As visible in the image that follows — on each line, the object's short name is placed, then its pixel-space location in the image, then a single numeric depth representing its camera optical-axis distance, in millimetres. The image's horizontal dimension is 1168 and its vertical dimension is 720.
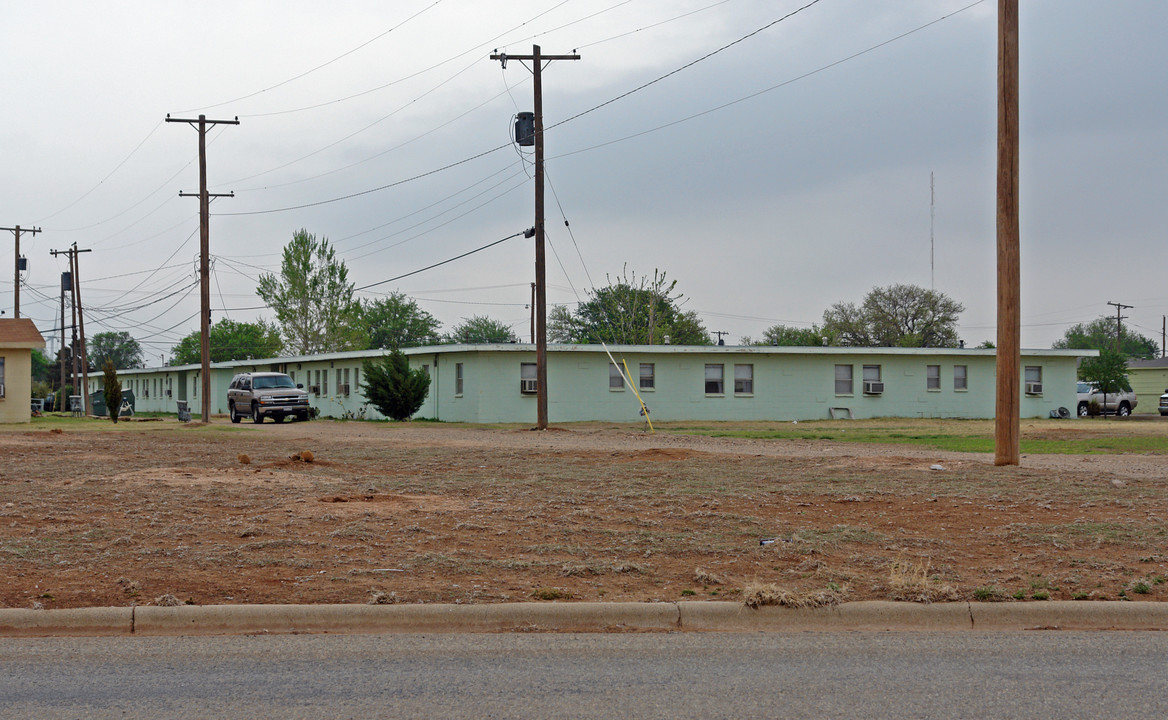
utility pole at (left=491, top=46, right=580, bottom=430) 32719
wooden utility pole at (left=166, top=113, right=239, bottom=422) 38406
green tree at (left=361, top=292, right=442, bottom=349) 106562
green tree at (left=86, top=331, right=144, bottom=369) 147125
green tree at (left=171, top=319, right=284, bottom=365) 107938
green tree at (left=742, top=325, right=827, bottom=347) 94562
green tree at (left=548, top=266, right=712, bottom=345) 69312
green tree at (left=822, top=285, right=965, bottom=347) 89625
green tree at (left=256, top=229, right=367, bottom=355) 73188
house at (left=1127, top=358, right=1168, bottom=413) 65062
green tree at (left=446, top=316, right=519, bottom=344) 112688
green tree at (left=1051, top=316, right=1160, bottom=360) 115250
